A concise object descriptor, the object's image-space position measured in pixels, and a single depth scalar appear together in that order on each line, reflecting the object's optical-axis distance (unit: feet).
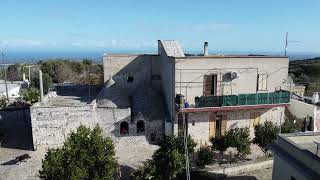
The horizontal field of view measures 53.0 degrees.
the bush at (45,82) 165.37
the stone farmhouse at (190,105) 82.79
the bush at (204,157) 72.59
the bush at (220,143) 76.54
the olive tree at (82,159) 50.85
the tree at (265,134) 76.95
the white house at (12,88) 150.63
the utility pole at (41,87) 94.79
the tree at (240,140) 75.77
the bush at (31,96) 124.44
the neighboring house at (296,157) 46.56
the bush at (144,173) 64.59
